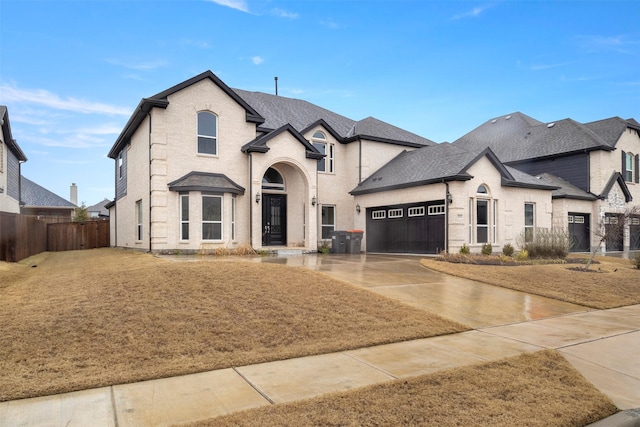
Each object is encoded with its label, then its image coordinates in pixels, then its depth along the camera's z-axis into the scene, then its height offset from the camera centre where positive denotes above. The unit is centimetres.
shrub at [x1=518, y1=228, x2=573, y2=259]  1653 -111
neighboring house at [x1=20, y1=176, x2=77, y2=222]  3834 +169
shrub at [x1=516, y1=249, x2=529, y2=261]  1590 -146
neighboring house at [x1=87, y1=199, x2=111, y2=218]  6039 +160
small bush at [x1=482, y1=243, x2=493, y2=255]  1719 -131
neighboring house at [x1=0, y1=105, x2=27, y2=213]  2197 +321
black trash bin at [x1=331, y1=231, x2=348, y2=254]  2016 -117
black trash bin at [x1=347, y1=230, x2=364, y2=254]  2011 -103
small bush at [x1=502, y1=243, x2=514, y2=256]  1695 -131
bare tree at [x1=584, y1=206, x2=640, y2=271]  2331 -19
